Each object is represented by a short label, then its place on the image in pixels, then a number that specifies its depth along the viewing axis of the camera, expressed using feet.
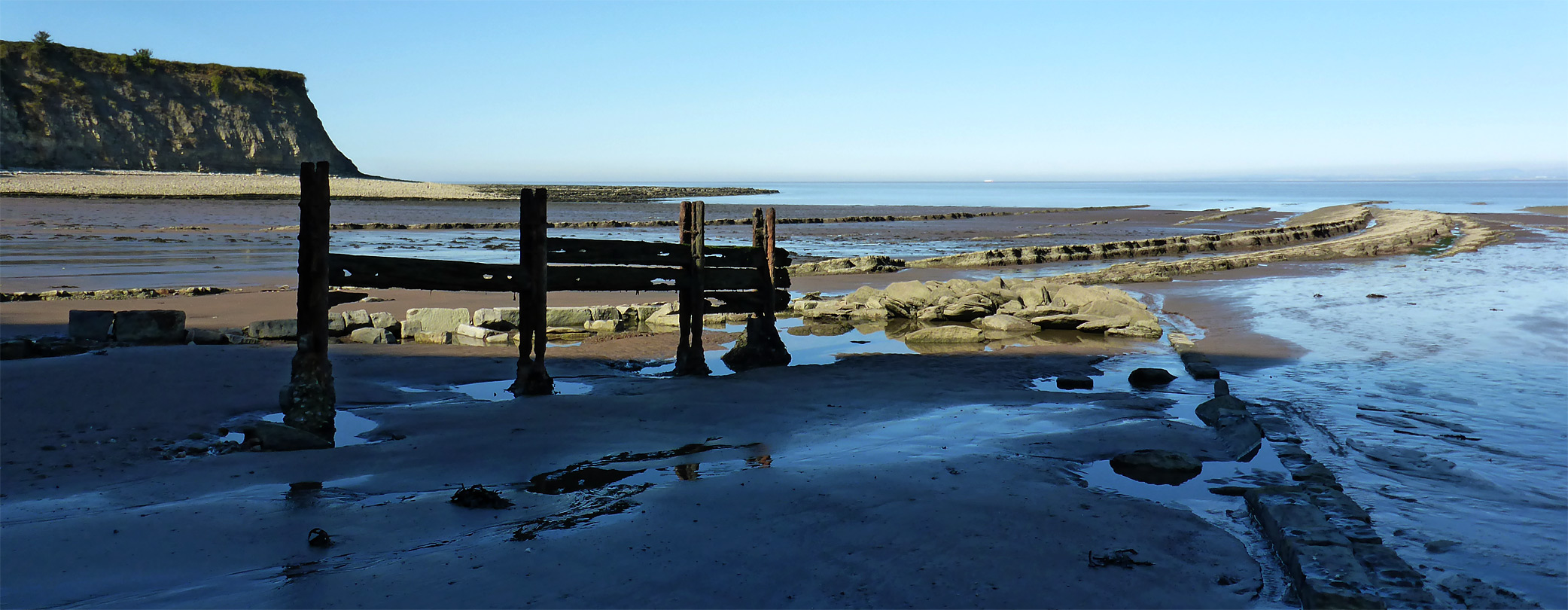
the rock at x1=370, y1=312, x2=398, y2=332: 41.16
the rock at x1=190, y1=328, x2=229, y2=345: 34.96
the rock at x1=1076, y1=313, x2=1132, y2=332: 45.92
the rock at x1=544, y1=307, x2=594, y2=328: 45.90
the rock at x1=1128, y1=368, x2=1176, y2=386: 33.04
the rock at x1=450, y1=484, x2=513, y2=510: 17.71
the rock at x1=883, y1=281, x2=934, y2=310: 52.26
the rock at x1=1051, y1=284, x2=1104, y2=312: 49.11
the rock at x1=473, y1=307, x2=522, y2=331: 41.98
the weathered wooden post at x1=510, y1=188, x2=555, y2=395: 29.68
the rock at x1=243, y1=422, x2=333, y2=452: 22.30
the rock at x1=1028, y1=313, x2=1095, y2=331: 47.06
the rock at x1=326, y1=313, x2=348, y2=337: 40.50
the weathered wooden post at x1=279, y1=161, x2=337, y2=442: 23.89
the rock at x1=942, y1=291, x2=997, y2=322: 49.85
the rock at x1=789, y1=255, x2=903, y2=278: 79.10
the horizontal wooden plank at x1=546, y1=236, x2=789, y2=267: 32.24
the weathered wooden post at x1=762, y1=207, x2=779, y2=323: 37.27
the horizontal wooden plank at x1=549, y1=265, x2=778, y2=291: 32.19
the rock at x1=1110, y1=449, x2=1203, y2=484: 21.16
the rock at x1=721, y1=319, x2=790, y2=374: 36.50
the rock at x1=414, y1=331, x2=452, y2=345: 40.45
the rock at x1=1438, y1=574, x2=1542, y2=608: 14.75
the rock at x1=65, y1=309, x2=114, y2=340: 33.35
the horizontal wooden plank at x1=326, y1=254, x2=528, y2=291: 26.73
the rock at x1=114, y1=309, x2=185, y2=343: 33.55
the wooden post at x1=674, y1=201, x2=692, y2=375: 34.55
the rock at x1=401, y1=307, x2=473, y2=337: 41.42
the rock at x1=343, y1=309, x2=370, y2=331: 41.37
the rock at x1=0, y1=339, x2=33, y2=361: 29.43
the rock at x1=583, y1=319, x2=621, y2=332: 45.42
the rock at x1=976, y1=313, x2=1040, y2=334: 46.44
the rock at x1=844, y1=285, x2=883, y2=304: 53.98
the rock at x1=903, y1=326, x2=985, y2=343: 43.65
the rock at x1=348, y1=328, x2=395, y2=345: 39.37
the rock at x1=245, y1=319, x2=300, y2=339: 38.45
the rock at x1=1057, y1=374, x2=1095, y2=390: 32.24
